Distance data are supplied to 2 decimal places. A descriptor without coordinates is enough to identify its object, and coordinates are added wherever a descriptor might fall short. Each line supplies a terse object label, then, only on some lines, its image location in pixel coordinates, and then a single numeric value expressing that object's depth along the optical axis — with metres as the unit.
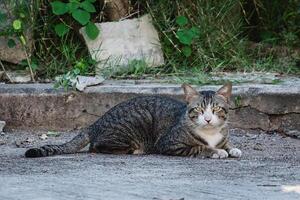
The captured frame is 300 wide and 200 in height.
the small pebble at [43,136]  13.38
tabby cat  11.26
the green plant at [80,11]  14.88
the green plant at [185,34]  15.60
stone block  15.47
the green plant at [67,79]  14.03
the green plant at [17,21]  15.01
